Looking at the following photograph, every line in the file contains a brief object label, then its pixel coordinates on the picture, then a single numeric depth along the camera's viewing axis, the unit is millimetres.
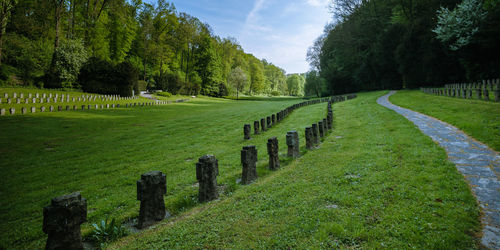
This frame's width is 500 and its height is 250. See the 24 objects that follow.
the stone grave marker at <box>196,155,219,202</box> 3741
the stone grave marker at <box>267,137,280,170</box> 5191
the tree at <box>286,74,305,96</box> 107562
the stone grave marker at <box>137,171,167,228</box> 3092
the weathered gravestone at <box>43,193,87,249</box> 2287
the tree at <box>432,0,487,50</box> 22984
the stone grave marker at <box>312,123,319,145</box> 7491
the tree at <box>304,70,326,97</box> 61222
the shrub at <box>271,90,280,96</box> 108869
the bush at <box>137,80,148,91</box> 43716
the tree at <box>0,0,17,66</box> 23312
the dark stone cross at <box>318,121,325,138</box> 8586
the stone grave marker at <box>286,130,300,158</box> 6062
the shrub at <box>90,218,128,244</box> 2865
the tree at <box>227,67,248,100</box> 66375
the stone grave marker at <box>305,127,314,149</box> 6916
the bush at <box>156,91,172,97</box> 42469
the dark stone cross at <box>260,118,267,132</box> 11258
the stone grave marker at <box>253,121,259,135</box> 10805
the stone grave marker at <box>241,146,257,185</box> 4471
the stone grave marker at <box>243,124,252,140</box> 9841
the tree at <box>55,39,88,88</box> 27520
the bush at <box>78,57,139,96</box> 29758
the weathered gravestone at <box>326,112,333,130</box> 10262
